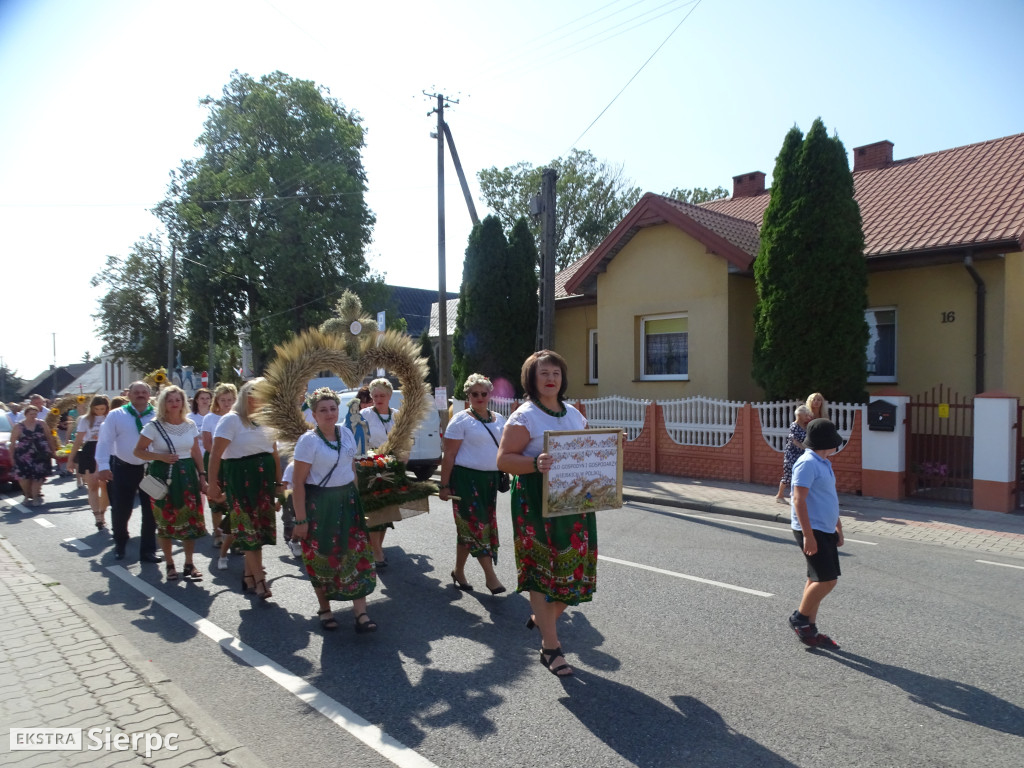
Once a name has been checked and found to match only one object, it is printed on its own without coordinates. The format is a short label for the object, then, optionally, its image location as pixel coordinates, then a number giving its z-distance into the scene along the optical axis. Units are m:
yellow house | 12.60
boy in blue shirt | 4.69
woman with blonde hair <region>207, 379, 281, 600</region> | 5.99
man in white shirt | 7.33
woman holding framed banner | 4.24
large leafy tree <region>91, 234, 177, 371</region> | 52.19
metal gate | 10.84
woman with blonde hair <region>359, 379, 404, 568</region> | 7.00
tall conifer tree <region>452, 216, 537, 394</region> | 19.33
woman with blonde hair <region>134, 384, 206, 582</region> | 6.71
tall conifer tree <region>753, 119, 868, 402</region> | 12.49
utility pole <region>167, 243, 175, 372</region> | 34.88
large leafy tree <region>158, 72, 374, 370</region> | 33.03
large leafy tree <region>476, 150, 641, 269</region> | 43.53
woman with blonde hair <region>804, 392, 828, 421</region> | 8.31
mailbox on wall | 10.79
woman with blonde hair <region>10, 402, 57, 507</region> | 11.49
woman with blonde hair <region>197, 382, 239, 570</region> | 7.04
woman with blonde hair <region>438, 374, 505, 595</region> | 5.91
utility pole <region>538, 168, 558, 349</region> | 13.73
